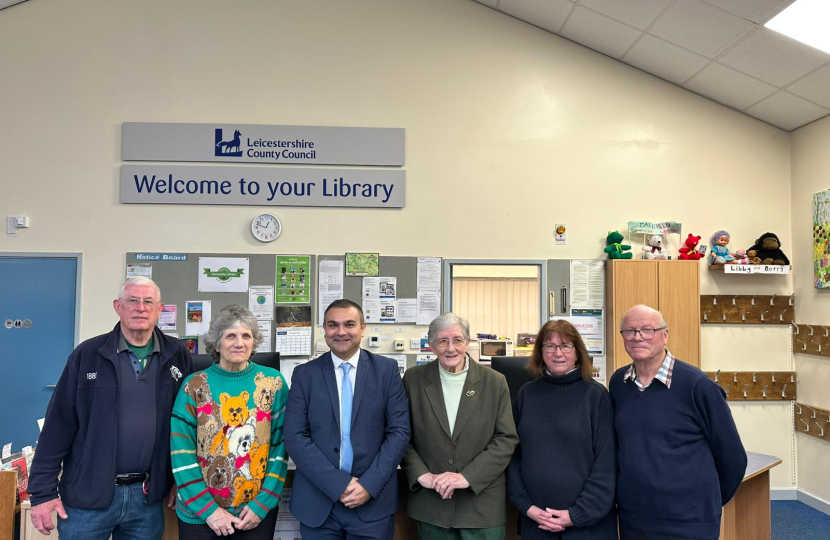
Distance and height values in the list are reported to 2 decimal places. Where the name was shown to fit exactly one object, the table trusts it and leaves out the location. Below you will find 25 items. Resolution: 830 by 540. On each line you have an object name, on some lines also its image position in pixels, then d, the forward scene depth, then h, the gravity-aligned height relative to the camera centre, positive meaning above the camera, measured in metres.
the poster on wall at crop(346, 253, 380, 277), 4.65 +0.17
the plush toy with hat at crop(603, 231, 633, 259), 4.63 +0.33
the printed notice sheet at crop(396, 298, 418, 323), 4.68 -0.21
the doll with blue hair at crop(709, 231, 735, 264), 4.69 +0.31
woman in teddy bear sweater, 1.98 -0.62
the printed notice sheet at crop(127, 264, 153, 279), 4.53 +0.10
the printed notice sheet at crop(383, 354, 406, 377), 4.66 -0.67
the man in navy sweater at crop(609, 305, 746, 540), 1.96 -0.62
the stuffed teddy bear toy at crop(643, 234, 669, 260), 4.67 +0.31
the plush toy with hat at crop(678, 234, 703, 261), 4.67 +0.30
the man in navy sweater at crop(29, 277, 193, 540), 2.03 -0.61
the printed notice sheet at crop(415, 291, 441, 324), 4.68 -0.19
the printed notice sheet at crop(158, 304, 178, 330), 4.51 -0.30
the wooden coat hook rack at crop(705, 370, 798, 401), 4.77 -0.89
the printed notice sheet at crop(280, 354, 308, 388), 4.59 -0.71
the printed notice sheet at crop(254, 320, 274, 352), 4.57 -0.47
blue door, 4.43 -0.45
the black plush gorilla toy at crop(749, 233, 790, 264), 4.73 +0.32
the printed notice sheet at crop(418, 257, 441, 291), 4.69 +0.08
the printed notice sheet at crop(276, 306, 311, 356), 4.59 -0.42
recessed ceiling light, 3.53 +1.83
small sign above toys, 4.69 +0.46
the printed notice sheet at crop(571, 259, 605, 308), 4.74 +0.00
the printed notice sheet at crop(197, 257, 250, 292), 4.57 +0.07
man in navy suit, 2.03 -0.60
